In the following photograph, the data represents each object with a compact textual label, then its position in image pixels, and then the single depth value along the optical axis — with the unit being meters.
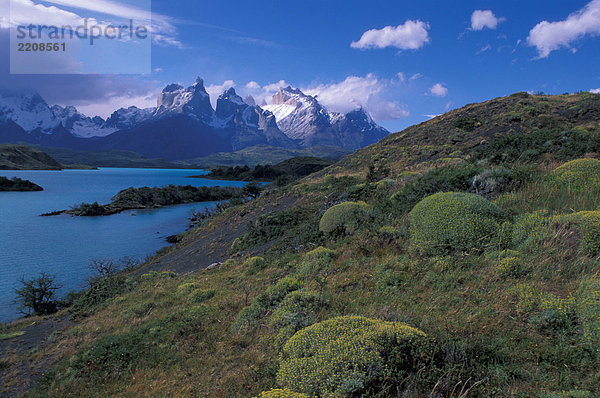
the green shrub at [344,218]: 9.98
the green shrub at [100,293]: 12.32
